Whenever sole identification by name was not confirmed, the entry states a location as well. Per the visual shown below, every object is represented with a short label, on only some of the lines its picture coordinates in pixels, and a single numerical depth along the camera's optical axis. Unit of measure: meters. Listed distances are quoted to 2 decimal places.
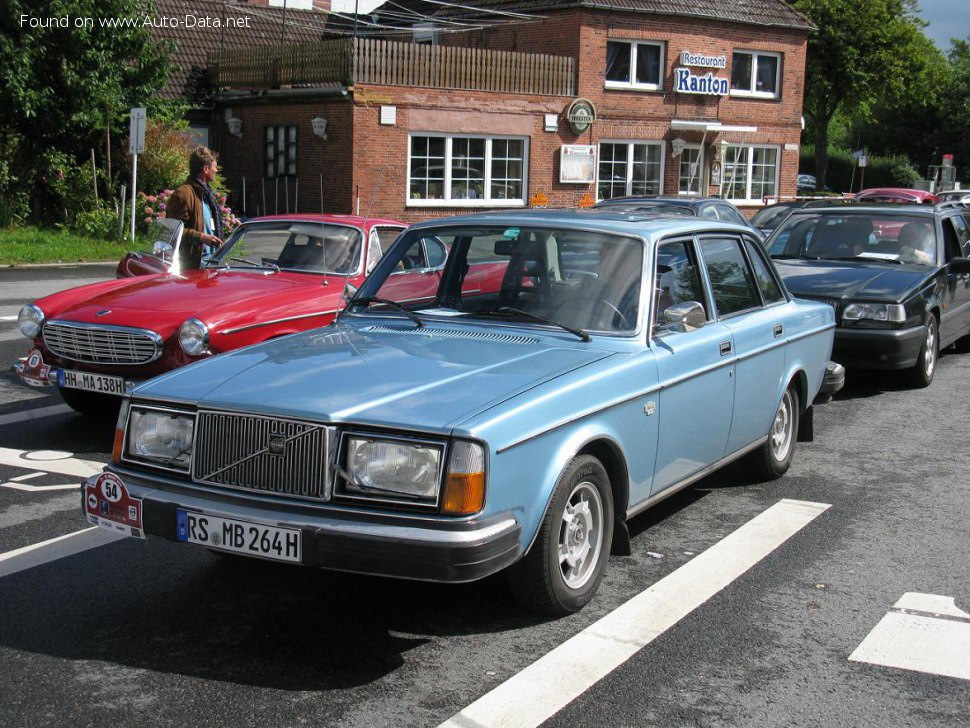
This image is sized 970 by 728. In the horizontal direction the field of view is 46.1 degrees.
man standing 10.06
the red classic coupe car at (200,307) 7.64
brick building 29.55
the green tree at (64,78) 23.75
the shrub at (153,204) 24.22
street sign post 22.20
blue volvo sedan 4.09
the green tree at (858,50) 51.00
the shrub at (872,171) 66.00
